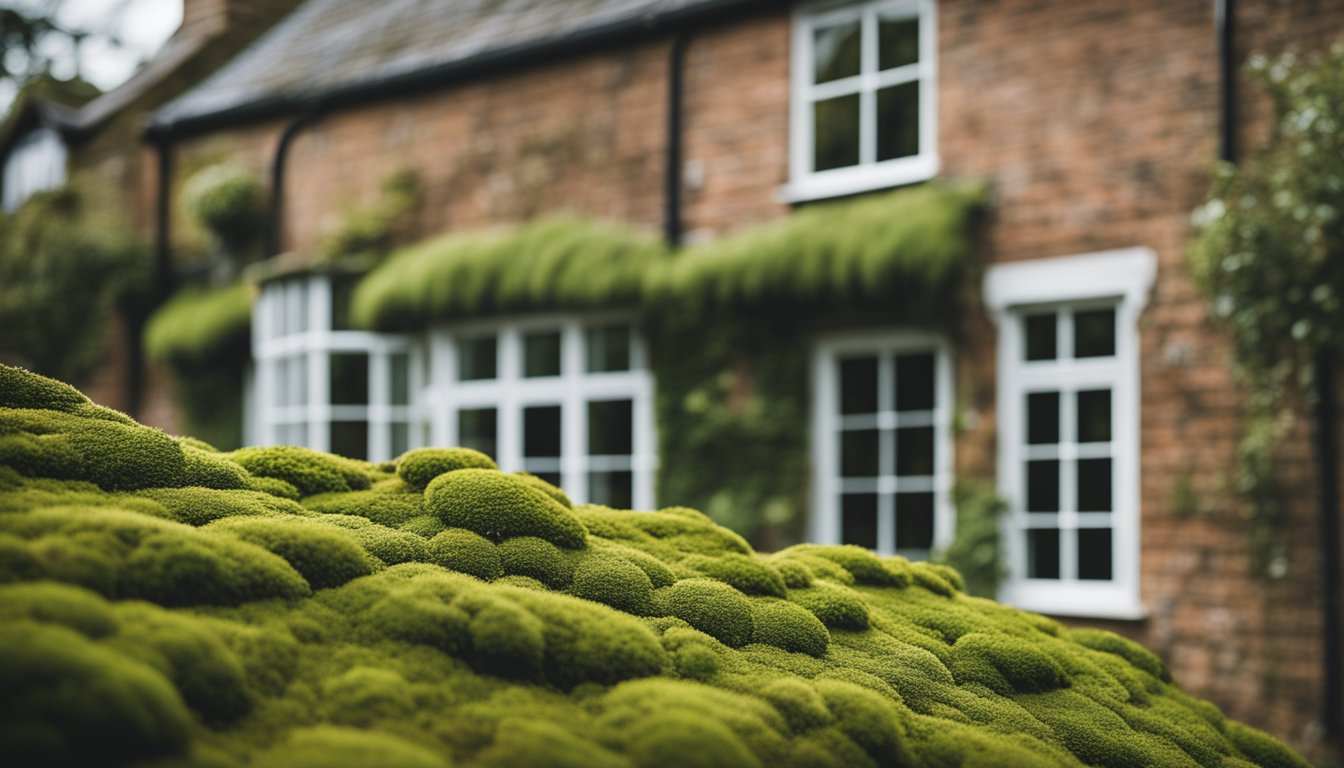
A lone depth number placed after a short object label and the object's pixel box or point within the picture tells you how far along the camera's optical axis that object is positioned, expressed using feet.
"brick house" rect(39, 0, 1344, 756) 29.43
